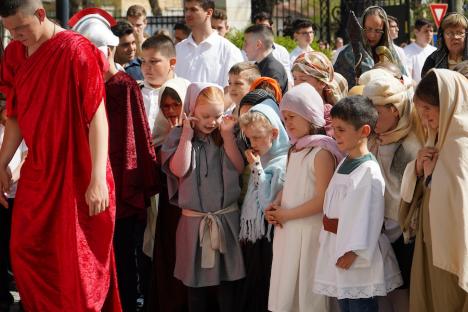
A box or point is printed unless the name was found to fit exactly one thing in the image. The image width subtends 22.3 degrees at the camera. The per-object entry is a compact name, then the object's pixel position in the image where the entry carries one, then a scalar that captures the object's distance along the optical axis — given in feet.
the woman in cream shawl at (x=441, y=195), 18.86
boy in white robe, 20.63
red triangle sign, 73.42
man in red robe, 22.56
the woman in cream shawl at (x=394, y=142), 21.88
